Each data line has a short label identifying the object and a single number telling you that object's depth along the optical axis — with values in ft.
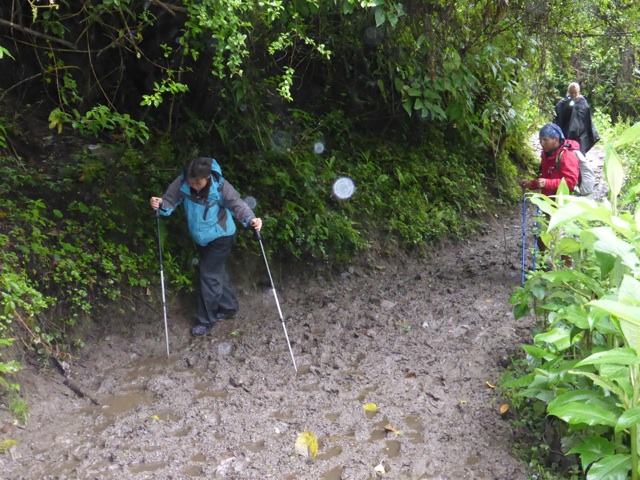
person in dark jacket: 32.91
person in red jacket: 21.68
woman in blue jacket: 20.29
